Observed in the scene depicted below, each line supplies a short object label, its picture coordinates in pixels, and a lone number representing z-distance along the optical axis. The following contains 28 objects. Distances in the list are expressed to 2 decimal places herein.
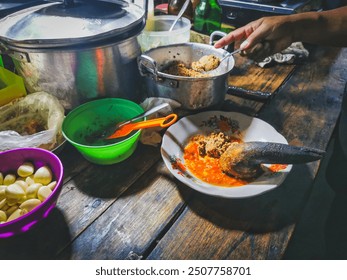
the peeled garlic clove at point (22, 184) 0.71
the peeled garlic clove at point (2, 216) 0.64
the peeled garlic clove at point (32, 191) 0.69
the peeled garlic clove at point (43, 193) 0.68
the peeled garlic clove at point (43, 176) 0.73
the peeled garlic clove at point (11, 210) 0.66
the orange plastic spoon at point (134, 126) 0.88
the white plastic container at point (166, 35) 1.37
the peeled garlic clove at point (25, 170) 0.75
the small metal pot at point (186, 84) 0.98
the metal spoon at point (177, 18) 1.46
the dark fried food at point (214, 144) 0.93
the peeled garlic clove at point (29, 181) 0.73
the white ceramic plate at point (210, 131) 0.75
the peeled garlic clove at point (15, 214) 0.64
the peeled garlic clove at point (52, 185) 0.70
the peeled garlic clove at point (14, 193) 0.68
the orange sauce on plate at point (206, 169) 0.83
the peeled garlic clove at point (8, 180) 0.74
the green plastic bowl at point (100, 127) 0.86
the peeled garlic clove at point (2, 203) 0.66
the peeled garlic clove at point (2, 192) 0.68
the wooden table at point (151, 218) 0.68
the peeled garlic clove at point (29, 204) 0.66
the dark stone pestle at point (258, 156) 0.78
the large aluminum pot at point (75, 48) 0.91
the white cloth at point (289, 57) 1.62
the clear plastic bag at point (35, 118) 0.89
